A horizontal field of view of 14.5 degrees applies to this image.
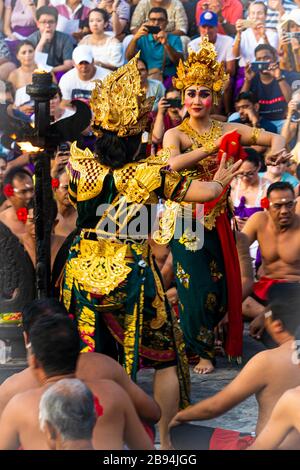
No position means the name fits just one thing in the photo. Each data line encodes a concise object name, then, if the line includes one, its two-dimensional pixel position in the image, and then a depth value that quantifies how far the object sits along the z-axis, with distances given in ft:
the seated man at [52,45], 38.37
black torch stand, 21.63
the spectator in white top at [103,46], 38.11
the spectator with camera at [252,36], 37.37
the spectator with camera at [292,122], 35.96
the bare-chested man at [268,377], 18.07
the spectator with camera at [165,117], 35.65
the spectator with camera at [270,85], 36.83
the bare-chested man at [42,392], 15.64
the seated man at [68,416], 14.48
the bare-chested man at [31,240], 27.76
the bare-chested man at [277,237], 28.25
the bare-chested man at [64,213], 29.81
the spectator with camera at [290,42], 37.24
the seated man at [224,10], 38.40
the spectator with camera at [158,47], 37.47
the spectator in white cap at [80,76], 37.42
